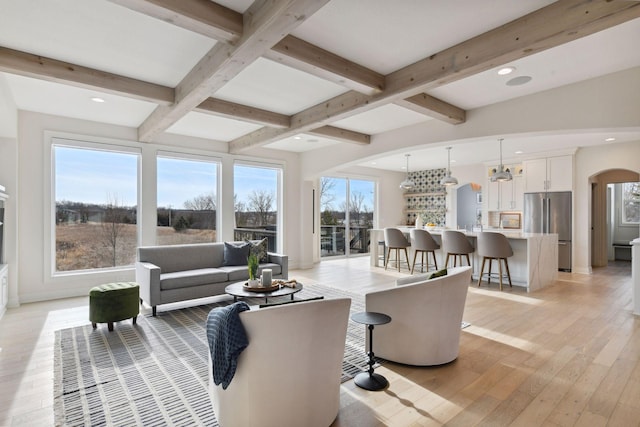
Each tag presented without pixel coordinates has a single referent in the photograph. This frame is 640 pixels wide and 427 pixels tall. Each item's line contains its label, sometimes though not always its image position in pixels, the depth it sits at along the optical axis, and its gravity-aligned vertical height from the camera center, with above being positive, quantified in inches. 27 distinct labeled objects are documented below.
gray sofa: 164.3 -31.5
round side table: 93.5 -46.2
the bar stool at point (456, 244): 230.7 -20.5
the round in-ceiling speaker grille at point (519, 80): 138.1 +56.3
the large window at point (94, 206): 200.1 +5.8
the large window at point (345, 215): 357.4 -0.6
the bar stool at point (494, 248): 212.1 -21.4
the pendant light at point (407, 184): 288.0 +26.2
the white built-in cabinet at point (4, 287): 153.9 -34.6
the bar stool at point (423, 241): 254.7 -21.0
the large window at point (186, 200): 233.9 +10.8
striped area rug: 82.9 -49.2
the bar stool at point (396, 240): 275.3 -21.6
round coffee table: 139.1 -33.0
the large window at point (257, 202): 272.2 +10.3
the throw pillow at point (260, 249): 208.2 -21.6
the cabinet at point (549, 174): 279.7 +34.7
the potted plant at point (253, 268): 150.6 -24.1
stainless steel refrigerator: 281.0 -3.1
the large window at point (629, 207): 339.0 +7.4
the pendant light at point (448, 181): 273.6 +27.5
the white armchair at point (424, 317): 104.0 -32.7
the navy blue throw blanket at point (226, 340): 66.4 -25.6
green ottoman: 138.6 -37.6
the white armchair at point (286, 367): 67.7 -32.3
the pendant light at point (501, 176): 235.6 +27.0
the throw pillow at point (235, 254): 205.8 -24.4
